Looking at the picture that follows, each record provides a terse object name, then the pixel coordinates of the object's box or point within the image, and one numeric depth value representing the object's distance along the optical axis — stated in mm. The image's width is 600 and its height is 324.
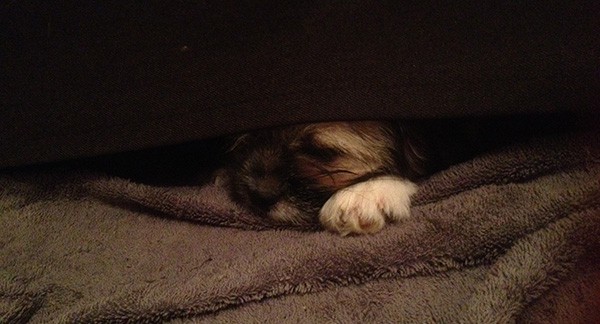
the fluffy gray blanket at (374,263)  210
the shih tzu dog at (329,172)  265
